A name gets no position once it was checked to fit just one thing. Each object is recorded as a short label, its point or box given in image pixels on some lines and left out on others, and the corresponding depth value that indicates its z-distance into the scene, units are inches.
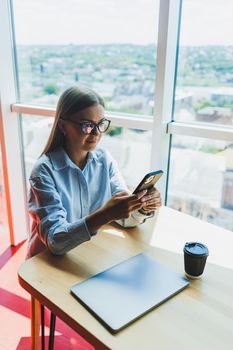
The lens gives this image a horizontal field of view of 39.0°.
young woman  39.3
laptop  30.8
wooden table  28.9
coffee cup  36.0
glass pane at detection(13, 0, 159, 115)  67.3
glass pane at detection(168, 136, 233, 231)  64.9
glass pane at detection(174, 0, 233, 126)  58.3
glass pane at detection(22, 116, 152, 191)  72.7
